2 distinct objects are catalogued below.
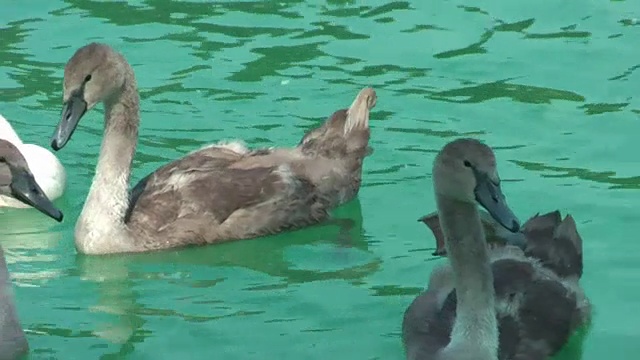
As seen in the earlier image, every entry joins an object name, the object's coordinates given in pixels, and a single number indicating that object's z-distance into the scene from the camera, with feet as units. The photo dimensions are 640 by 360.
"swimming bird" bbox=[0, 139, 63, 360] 29.37
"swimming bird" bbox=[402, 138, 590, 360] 26.05
